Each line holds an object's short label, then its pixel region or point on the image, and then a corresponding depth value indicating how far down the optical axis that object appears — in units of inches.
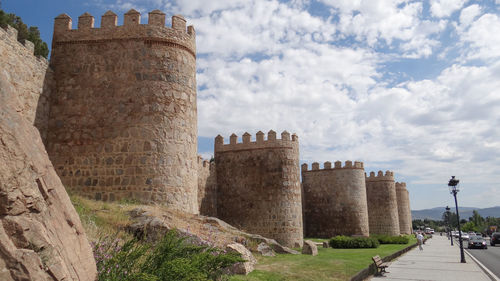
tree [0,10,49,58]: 904.0
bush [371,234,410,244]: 1013.6
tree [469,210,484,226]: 3713.6
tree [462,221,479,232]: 3055.4
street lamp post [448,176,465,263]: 674.8
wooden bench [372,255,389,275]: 412.8
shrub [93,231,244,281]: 163.3
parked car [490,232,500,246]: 1204.5
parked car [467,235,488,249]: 1029.2
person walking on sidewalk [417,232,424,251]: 843.1
